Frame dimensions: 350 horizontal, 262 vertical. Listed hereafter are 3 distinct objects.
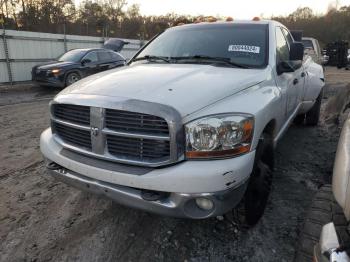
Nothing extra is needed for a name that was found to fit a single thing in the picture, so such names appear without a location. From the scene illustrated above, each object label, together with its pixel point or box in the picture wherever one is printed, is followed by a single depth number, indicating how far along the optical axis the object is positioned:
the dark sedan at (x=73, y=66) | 11.55
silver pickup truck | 2.24
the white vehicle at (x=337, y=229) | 1.55
